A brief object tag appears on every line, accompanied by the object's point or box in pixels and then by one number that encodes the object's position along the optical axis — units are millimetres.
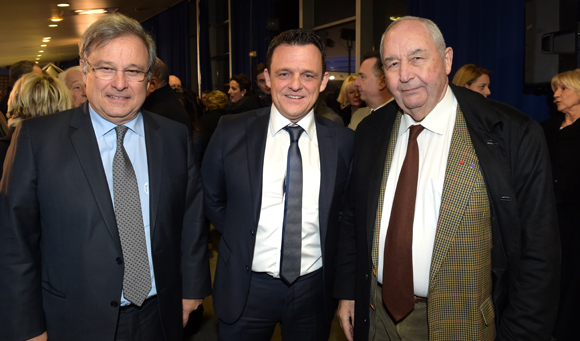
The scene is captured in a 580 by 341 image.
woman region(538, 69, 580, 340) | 2846
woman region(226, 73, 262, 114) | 5016
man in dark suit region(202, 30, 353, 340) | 1605
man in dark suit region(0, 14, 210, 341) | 1281
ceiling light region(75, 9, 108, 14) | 9812
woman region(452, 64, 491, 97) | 3436
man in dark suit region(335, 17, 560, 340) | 1314
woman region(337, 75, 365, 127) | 4086
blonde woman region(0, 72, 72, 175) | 2014
